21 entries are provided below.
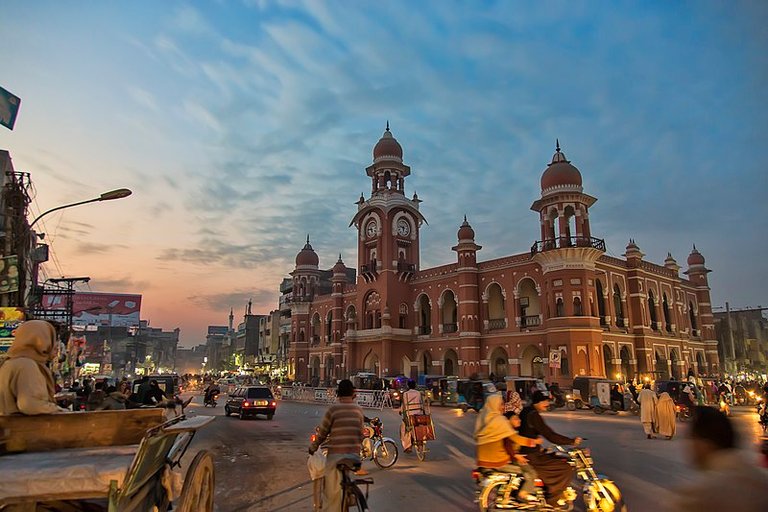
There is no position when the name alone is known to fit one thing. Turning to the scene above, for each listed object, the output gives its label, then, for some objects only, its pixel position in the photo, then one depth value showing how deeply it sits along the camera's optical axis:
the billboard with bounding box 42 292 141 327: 51.31
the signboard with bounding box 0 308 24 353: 16.77
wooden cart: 3.09
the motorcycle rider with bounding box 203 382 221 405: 29.05
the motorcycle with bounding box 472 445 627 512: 5.87
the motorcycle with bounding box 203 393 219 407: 29.18
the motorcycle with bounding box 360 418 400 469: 10.08
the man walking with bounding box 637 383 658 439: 14.60
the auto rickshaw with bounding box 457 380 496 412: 24.89
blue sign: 12.73
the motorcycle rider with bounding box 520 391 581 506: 5.91
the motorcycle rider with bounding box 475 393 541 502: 5.91
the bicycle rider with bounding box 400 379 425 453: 11.27
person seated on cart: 3.81
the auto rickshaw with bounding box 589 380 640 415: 24.12
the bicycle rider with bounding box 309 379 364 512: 5.28
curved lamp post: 12.52
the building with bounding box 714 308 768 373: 64.62
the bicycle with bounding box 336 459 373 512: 5.07
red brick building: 32.28
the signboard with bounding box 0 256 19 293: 17.02
